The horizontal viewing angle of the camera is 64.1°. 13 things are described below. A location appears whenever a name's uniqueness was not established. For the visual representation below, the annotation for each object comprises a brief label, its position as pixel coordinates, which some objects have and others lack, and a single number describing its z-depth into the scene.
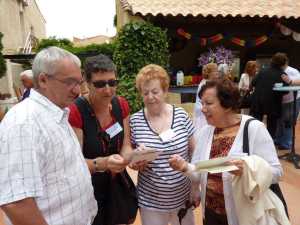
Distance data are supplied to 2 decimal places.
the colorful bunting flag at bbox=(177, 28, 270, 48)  6.38
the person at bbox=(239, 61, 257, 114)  5.40
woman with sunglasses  1.48
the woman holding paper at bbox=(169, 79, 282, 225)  1.45
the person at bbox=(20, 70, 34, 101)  4.10
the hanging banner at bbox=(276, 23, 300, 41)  6.58
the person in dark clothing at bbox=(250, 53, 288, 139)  4.31
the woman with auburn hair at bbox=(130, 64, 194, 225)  1.65
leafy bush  5.70
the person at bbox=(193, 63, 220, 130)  4.02
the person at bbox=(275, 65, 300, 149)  4.59
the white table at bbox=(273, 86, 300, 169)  3.91
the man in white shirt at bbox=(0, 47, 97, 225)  0.92
